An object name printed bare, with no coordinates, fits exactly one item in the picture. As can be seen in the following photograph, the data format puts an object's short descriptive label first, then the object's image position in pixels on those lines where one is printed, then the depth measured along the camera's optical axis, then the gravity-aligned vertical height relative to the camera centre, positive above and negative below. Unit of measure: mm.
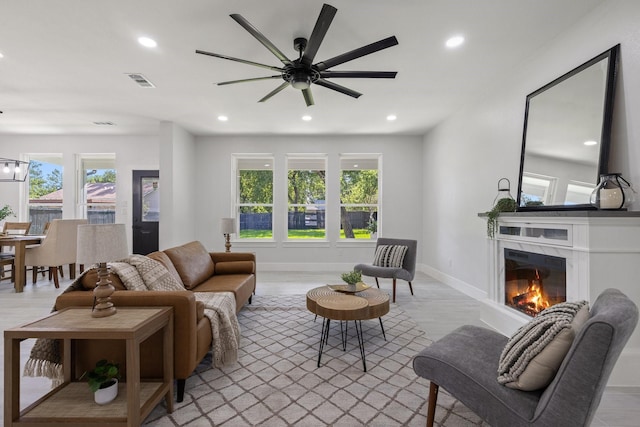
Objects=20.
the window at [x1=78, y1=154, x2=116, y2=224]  6219 +527
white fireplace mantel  1963 -306
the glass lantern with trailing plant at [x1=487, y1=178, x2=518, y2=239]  2954 +31
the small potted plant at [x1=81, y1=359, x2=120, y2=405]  1495 -913
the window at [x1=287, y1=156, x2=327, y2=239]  6152 +290
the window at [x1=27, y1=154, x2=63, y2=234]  6176 +471
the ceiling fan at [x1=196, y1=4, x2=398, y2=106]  1924 +1237
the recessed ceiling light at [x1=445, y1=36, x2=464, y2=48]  2652 +1639
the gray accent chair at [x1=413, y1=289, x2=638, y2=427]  1052 -776
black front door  6039 +18
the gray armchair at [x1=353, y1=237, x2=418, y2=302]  3986 -825
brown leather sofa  1729 -811
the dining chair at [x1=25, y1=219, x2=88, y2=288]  4605 -628
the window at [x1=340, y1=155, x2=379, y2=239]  6156 +340
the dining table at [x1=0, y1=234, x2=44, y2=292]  4293 -679
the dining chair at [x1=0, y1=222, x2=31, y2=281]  5215 -337
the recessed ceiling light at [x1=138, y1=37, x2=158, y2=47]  2689 +1643
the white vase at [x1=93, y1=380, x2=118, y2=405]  1495 -978
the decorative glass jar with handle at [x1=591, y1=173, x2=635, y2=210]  1992 +151
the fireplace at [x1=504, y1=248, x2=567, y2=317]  2330 -612
